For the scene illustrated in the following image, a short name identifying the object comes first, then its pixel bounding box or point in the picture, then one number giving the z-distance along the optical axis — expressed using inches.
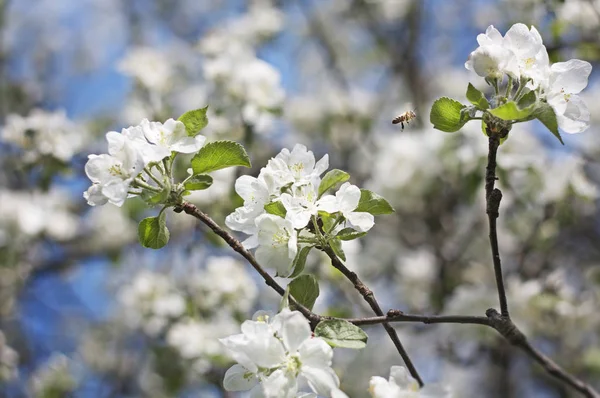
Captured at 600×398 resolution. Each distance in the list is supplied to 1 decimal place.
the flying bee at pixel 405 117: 53.5
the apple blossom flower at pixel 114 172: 49.3
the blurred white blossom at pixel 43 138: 74.4
